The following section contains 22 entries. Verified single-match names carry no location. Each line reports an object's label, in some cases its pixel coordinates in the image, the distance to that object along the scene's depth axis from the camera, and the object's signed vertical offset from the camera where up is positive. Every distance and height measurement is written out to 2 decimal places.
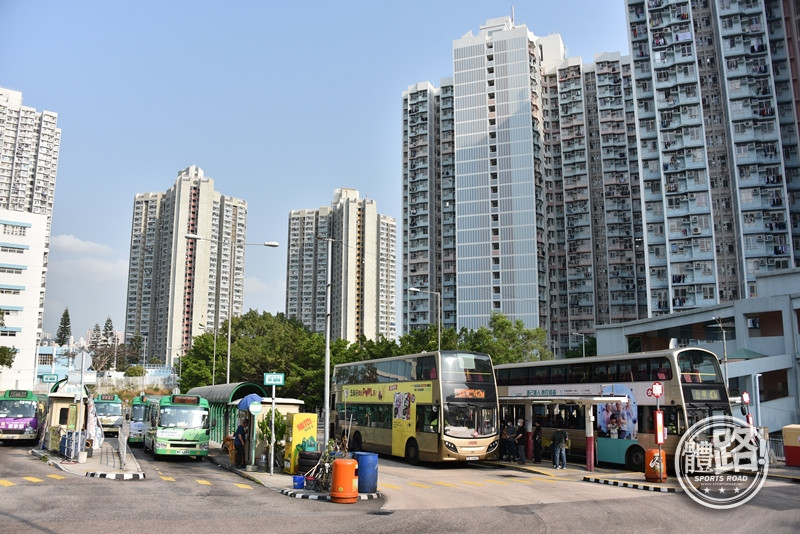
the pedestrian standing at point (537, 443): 26.34 -2.22
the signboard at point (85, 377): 22.52 +0.35
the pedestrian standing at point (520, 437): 26.09 -1.97
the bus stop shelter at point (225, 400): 30.81 -0.63
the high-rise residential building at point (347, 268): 134.38 +24.87
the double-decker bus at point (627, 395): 22.08 -0.35
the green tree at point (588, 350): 83.14 +4.58
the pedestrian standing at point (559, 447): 24.39 -2.18
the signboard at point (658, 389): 21.18 -0.09
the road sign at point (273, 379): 22.59 +0.27
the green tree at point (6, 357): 65.81 +3.08
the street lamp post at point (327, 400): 21.94 -0.43
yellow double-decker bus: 24.75 -0.78
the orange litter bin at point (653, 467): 20.36 -2.42
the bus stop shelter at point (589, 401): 23.19 -0.54
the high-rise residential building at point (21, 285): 84.06 +12.96
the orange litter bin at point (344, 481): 16.17 -2.26
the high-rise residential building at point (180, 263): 129.50 +24.76
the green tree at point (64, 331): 139.50 +11.63
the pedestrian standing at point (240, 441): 23.94 -1.91
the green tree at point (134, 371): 98.19 +2.35
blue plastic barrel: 17.30 -2.20
